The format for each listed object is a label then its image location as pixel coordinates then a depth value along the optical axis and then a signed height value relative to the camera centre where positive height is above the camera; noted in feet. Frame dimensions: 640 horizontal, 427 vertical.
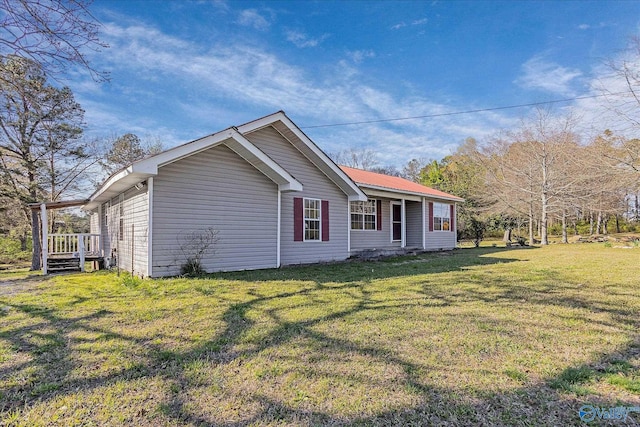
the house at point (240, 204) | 25.86 +1.96
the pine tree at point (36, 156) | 45.44 +10.95
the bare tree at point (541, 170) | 68.80 +11.42
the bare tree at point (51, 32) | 12.56 +7.60
